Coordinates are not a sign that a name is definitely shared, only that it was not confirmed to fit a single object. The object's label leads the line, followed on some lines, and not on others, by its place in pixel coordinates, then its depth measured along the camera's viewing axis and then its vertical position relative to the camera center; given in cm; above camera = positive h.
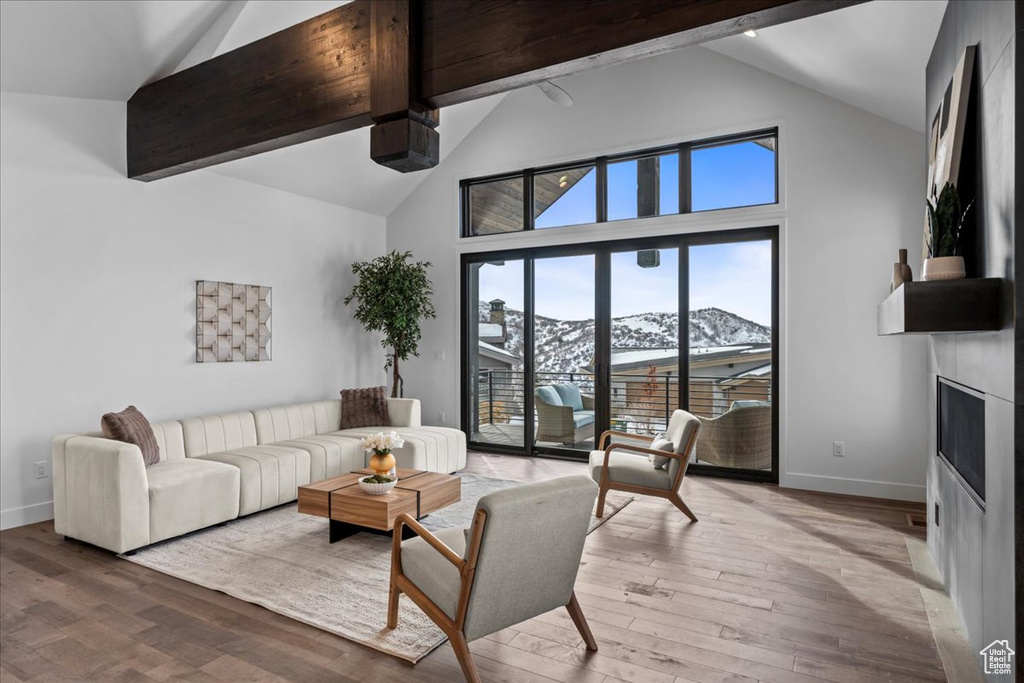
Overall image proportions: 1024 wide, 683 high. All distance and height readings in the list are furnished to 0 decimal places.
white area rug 267 -131
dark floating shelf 208 +12
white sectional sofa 359 -92
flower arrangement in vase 377 -72
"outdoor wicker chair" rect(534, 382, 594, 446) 625 -82
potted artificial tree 644 +45
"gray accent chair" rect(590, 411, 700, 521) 410 -94
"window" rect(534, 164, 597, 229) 625 +155
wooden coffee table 351 -101
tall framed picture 247 +97
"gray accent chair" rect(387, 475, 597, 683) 212 -89
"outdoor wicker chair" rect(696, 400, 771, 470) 530 -92
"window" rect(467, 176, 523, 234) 669 +156
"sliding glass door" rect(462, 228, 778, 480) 538 -6
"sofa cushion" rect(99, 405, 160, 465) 391 -60
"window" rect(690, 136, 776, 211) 534 +154
